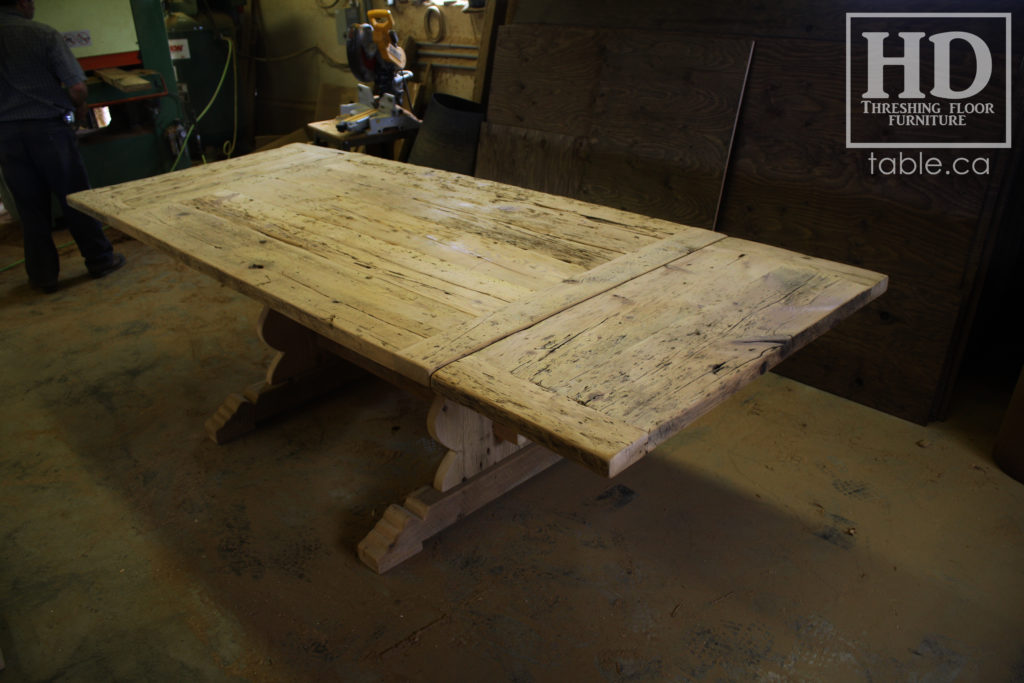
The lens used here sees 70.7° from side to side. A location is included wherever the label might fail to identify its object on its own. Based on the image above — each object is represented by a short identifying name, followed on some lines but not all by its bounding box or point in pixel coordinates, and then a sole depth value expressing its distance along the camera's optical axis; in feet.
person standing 9.78
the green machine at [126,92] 11.66
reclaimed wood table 3.74
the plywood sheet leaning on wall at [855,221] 7.27
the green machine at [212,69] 16.58
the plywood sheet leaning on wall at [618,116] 8.66
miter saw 11.50
